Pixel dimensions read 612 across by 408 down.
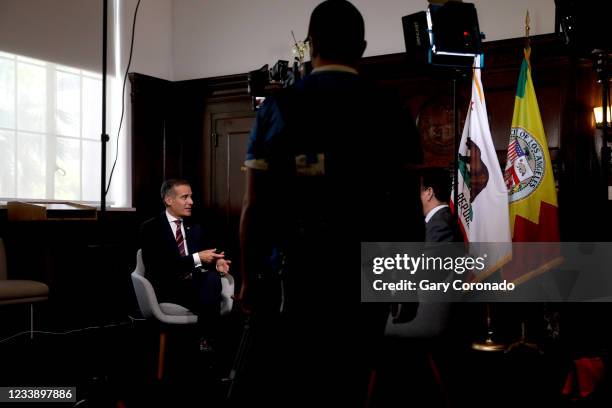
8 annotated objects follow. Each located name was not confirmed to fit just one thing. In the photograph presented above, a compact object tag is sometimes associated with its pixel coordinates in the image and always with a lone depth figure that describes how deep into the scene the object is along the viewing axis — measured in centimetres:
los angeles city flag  389
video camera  356
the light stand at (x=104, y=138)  249
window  475
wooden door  584
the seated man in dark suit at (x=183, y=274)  355
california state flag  390
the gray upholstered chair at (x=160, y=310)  344
